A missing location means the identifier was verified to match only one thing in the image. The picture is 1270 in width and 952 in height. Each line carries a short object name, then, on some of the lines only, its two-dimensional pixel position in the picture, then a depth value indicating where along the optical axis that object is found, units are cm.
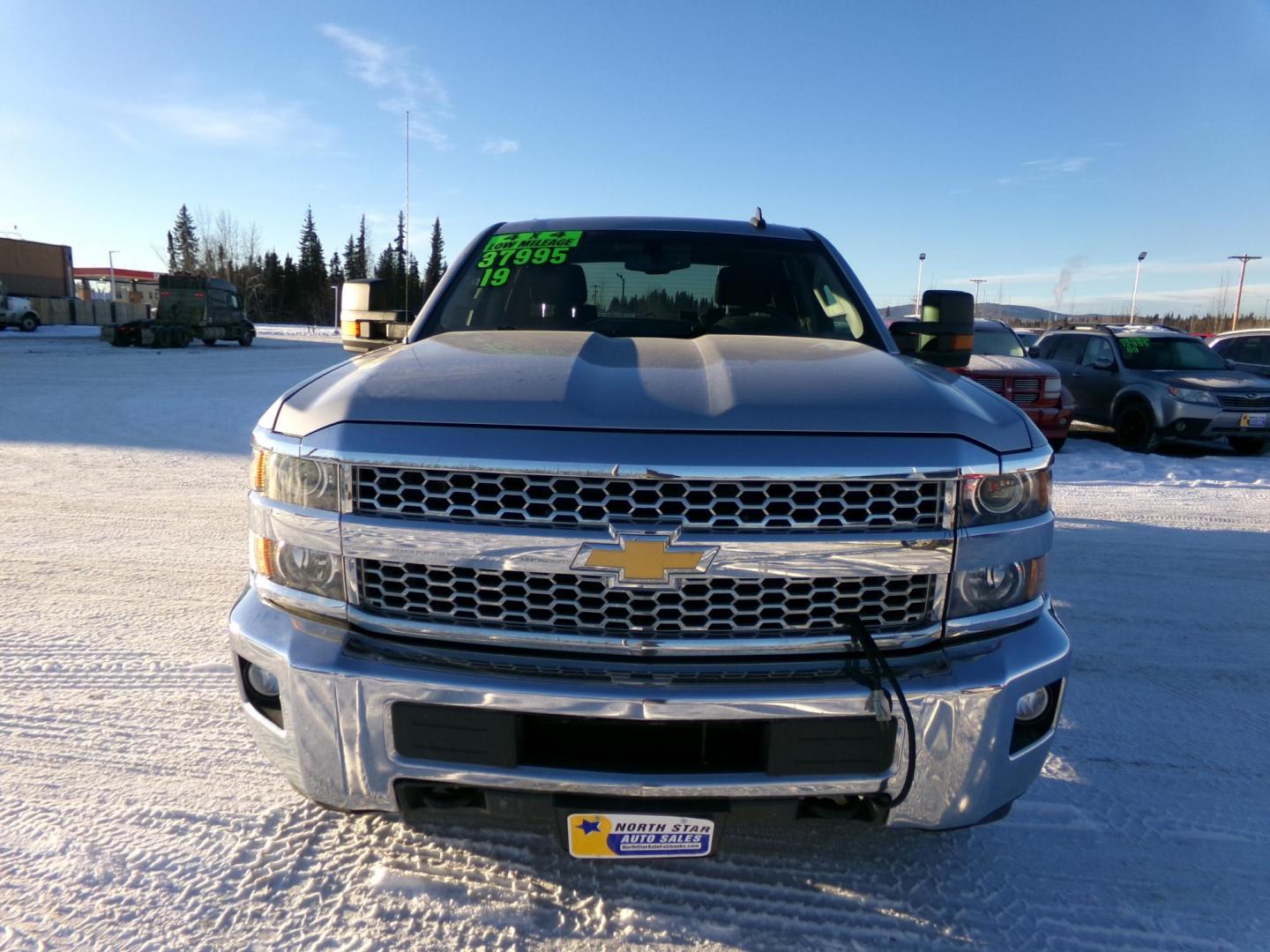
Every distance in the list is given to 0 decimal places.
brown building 5444
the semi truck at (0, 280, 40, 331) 3472
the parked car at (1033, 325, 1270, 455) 1003
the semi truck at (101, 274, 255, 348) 2767
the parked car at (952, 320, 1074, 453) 964
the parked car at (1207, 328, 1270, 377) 1273
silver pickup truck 173
